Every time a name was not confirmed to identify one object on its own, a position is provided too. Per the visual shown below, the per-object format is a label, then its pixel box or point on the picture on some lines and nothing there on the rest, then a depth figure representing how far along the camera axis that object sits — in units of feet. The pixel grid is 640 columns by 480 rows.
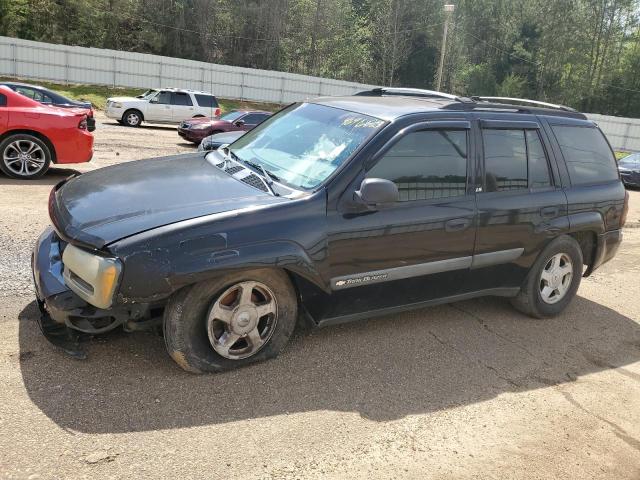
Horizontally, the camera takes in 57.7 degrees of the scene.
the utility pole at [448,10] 88.79
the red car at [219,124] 56.80
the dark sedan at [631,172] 59.62
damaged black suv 11.03
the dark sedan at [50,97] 44.68
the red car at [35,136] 28.30
